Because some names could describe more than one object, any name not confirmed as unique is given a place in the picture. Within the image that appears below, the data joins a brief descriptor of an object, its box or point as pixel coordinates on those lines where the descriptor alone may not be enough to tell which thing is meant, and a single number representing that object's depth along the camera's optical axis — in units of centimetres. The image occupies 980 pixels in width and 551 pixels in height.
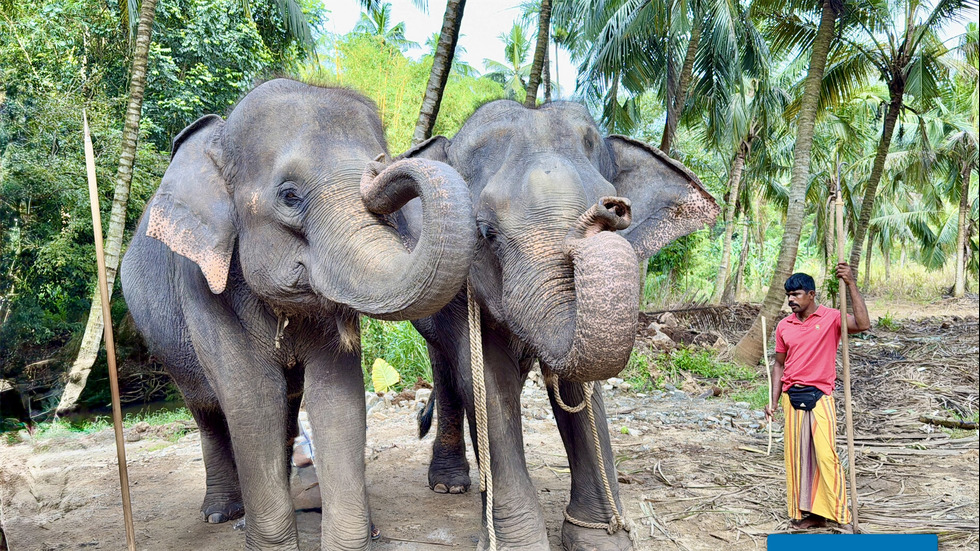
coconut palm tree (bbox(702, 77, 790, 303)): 1593
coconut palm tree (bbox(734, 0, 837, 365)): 994
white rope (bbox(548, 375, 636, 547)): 338
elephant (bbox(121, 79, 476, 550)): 277
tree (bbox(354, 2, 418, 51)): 1881
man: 392
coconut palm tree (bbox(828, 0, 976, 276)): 1187
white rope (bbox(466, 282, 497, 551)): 312
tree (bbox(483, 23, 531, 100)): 2909
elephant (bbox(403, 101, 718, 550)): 246
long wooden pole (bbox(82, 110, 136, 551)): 281
